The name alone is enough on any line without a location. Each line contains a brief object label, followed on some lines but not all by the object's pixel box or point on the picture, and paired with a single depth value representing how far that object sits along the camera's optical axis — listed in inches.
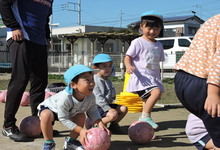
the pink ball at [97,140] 154.0
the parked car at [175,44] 852.4
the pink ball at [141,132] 178.1
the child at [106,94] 202.5
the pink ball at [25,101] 323.6
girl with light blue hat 213.5
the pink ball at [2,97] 350.0
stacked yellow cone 291.0
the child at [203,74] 102.6
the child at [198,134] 133.4
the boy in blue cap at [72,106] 157.4
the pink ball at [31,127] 187.9
